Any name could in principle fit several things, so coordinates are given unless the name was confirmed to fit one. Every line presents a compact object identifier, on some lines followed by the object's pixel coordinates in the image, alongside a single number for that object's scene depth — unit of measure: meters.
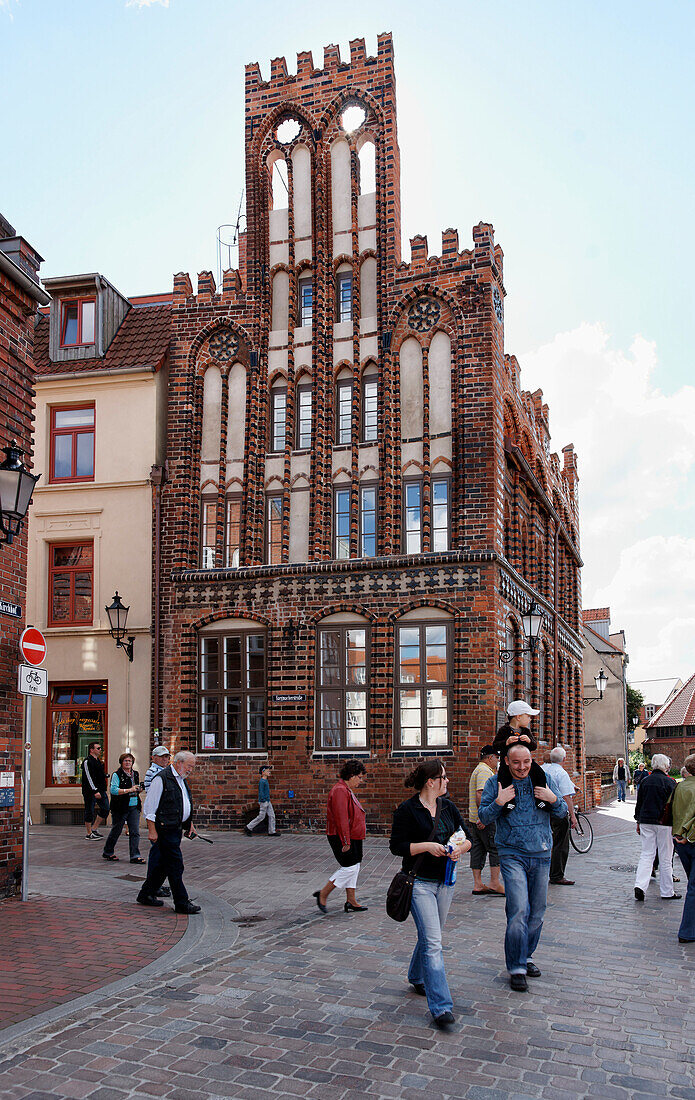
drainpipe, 18.48
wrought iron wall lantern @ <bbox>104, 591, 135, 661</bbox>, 18.56
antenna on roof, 20.43
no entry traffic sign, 9.91
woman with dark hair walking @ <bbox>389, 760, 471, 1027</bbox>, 5.88
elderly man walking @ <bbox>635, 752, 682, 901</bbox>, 10.93
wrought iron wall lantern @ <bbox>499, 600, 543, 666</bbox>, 16.66
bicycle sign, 9.73
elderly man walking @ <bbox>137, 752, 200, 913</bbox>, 9.50
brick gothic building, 17.14
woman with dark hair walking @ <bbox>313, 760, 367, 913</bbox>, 9.48
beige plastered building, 18.95
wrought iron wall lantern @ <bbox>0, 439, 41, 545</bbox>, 9.38
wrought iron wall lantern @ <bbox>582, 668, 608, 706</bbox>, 29.86
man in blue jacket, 6.71
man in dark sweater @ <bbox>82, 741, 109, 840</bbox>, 15.80
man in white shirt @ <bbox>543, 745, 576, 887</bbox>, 11.53
